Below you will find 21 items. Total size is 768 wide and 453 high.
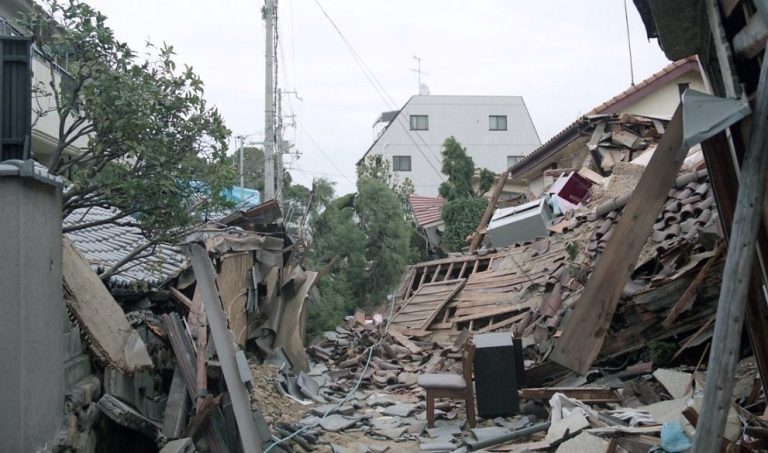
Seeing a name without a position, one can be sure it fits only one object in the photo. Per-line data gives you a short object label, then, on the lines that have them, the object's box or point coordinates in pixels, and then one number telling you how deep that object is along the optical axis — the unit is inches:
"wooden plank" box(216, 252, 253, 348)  406.3
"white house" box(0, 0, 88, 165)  442.3
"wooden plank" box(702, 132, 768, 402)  157.3
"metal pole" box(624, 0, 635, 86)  784.3
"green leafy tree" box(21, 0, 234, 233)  236.7
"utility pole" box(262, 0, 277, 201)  729.0
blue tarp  290.5
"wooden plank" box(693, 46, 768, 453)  116.3
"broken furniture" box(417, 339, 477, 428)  340.8
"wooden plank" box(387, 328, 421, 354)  568.4
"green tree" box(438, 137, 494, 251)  1010.7
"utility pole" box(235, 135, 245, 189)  1291.8
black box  343.0
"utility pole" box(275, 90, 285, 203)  910.4
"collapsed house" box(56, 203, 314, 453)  222.2
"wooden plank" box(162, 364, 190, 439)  254.4
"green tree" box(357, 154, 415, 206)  1167.0
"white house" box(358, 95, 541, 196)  1604.3
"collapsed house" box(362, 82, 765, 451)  215.6
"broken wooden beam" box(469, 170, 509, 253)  794.8
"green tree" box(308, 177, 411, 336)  845.8
